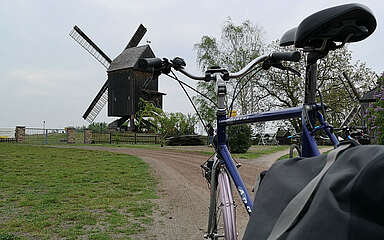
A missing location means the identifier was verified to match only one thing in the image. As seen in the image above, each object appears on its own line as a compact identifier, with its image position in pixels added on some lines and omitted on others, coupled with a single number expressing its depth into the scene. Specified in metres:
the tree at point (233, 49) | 23.41
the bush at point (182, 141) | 26.66
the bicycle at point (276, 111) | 1.11
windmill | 32.56
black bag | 0.61
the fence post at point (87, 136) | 31.73
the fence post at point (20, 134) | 29.59
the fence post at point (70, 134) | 30.34
